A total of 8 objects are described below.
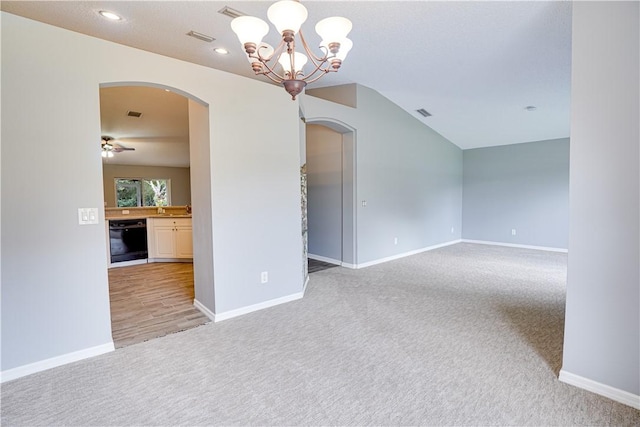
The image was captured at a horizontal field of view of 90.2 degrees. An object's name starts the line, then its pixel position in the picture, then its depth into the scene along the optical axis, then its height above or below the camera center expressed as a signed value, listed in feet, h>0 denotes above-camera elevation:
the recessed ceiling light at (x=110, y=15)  8.66 +5.12
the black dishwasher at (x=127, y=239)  18.13 -2.27
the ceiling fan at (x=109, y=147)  22.00 +3.78
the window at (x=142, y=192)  31.91 +0.84
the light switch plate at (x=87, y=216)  8.16 -0.39
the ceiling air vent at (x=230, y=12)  8.65 +5.17
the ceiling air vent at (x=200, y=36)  9.96 +5.21
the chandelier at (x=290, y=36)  5.97 +3.30
